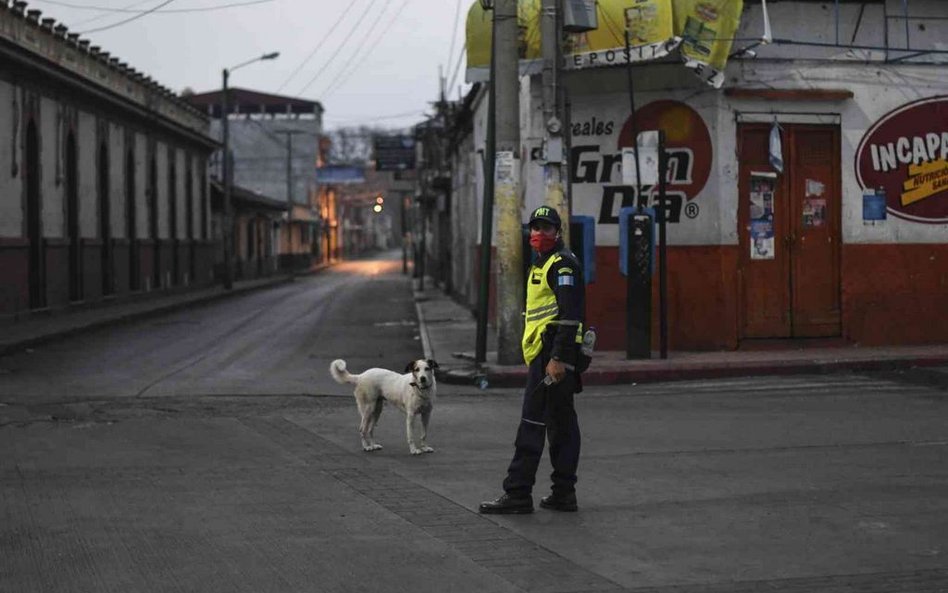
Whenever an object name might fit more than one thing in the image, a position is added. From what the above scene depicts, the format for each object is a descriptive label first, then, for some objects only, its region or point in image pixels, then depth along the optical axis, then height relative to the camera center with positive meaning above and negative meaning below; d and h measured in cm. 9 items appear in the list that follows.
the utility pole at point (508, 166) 1697 +113
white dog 1047 -115
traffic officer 817 -82
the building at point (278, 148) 9756 +813
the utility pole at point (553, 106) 1675 +188
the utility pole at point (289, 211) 8358 +273
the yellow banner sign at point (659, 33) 1811 +305
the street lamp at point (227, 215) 5169 +161
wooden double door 1928 +23
